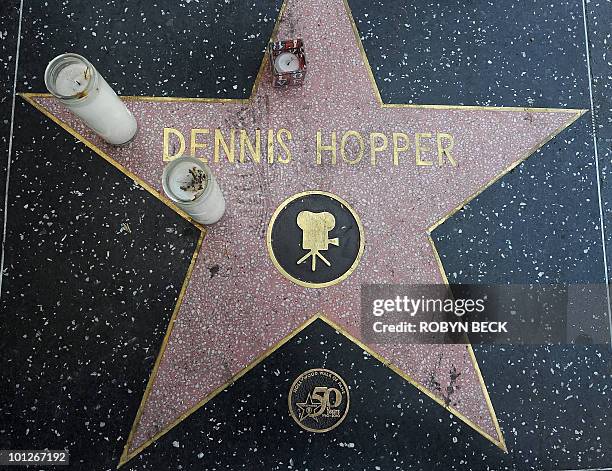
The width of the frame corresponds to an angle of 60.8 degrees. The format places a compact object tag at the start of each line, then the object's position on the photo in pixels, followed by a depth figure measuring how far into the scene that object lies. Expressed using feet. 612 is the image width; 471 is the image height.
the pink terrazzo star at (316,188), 4.12
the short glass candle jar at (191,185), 3.61
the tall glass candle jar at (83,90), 3.58
